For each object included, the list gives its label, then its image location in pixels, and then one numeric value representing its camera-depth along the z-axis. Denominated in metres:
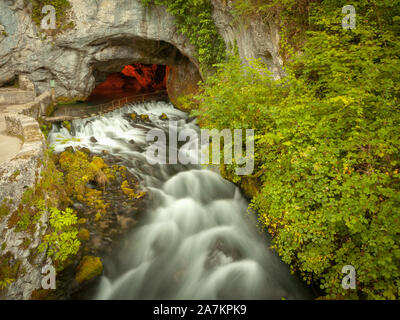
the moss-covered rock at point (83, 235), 6.06
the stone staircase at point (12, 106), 6.09
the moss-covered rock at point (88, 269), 5.25
